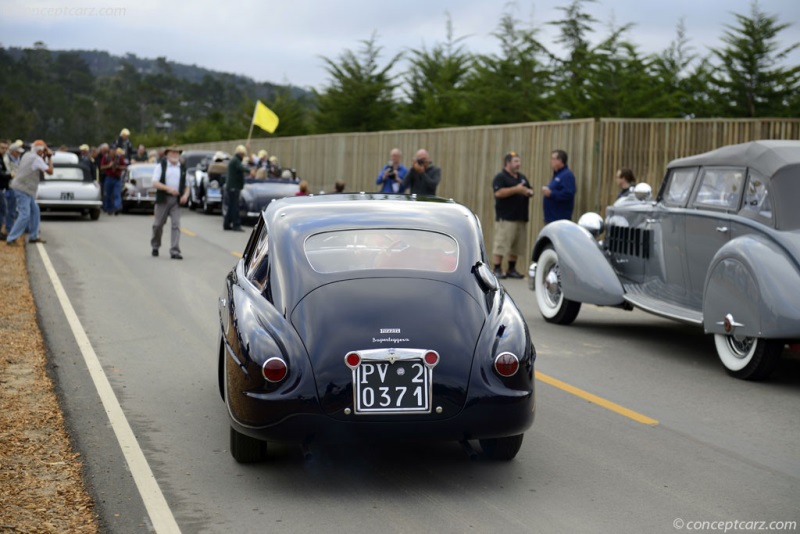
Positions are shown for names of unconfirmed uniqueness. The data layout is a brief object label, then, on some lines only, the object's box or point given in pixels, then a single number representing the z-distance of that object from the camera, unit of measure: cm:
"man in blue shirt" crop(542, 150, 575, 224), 1750
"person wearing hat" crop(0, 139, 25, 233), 2148
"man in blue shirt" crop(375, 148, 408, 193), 2130
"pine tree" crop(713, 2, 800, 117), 3092
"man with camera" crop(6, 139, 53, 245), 1967
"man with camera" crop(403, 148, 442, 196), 1912
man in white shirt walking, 1895
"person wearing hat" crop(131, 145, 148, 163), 3938
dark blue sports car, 586
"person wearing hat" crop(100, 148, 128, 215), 3080
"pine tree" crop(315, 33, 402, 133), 4866
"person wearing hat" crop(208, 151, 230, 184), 3177
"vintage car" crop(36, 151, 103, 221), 2745
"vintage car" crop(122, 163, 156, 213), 3131
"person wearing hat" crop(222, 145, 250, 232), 2661
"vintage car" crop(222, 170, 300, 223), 2805
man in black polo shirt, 1845
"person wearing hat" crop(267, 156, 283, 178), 3161
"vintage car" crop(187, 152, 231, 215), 3188
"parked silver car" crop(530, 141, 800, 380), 914
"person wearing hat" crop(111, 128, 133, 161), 3541
